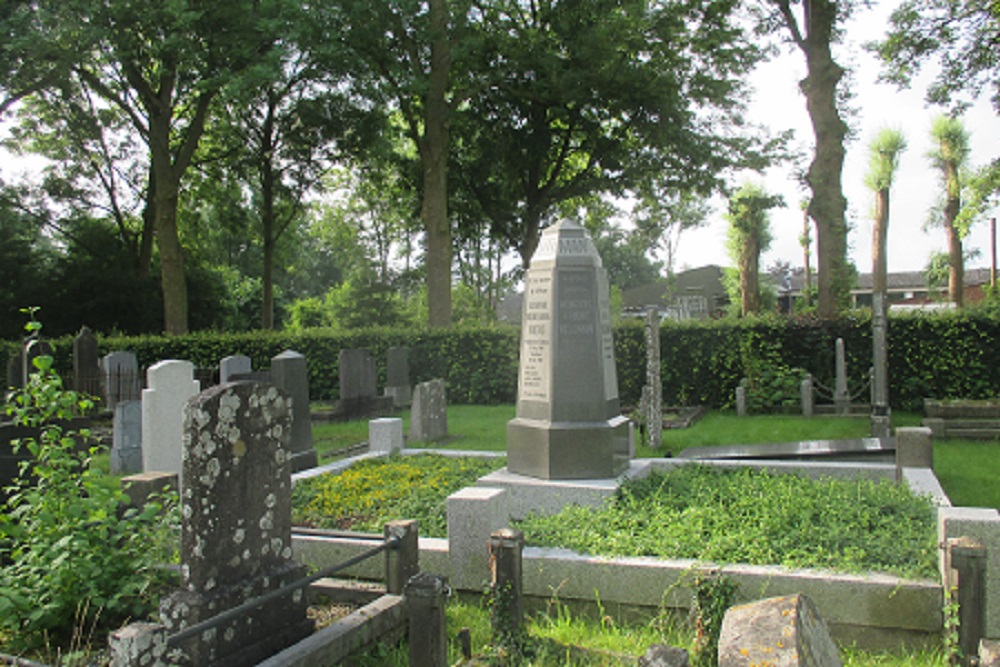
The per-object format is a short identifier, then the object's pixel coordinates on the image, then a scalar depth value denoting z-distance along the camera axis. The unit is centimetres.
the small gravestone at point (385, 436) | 974
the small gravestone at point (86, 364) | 1720
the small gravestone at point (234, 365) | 1230
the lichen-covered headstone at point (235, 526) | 359
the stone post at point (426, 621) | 380
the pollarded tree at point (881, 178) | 4666
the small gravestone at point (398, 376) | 1786
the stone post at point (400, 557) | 450
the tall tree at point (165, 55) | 1880
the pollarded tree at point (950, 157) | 4184
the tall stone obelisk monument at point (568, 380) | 700
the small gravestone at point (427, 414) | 1255
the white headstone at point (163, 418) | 794
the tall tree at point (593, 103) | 2150
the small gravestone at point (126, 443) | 1063
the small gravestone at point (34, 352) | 1169
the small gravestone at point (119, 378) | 1605
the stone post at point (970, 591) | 381
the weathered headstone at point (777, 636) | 254
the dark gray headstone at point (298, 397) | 978
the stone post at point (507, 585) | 416
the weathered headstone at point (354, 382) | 1614
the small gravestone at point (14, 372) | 1705
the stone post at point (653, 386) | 1137
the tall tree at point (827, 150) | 1764
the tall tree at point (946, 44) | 1862
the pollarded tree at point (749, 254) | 4309
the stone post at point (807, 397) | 1458
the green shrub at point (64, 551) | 394
